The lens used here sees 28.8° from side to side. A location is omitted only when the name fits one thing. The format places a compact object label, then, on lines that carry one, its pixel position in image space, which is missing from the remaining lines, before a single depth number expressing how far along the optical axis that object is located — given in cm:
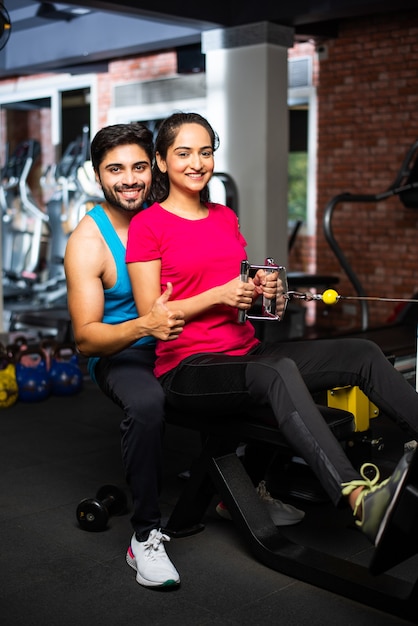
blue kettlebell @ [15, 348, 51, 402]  429
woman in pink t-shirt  214
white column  588
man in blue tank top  218
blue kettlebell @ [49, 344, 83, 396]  443
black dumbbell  253
